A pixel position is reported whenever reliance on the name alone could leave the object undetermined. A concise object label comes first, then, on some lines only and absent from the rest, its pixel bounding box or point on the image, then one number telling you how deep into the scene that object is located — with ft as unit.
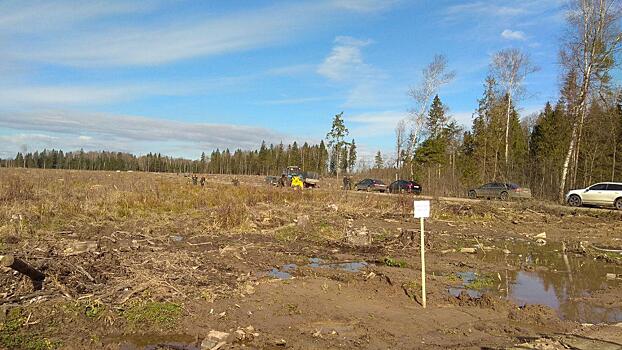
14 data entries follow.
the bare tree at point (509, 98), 125.70
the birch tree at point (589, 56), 90.89
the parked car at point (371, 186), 132.56
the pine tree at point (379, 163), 213.64
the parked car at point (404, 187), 122.11
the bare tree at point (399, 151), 187.15
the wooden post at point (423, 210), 24.78
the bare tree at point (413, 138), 138.10
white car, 84.07
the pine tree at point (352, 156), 299.75
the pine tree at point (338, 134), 208.13
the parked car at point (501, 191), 108.06
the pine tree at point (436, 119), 172.86
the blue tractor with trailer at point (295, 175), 140.56
